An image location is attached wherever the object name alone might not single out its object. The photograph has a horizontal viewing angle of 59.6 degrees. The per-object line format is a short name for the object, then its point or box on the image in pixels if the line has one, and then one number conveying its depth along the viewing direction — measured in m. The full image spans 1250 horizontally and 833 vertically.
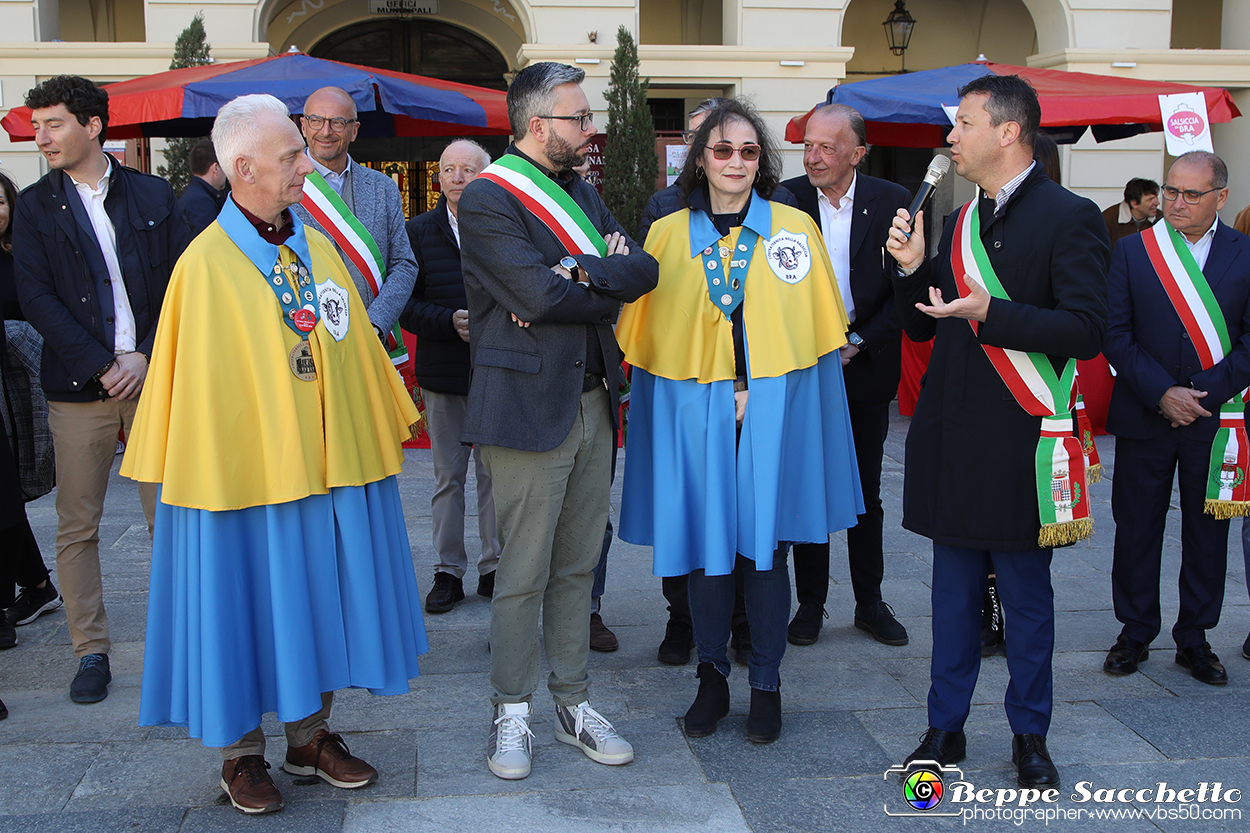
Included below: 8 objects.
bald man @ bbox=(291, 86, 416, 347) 4.00
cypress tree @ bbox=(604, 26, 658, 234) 11.85
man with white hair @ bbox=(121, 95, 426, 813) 2.86
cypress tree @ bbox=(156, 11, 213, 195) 10.89
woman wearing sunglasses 3.48
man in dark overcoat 3.06
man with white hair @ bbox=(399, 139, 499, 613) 4.81
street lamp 13.30
